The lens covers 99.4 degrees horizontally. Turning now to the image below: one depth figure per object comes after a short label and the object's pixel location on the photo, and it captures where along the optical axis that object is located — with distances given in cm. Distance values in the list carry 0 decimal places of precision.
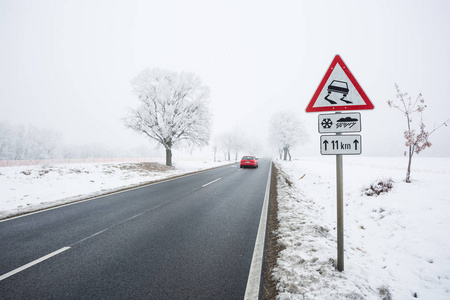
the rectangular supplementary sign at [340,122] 271
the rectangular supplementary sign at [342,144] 264
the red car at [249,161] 2127
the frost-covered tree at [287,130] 3734
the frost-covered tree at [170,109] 1870
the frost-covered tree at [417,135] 710
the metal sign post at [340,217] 272
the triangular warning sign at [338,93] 284
